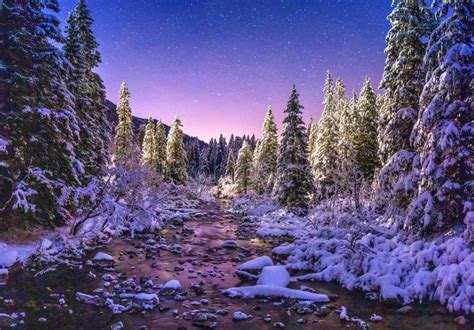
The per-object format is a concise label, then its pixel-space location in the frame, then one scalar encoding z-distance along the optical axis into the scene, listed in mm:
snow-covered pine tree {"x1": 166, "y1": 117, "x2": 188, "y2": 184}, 51750
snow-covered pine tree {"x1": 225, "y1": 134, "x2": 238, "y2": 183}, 93312
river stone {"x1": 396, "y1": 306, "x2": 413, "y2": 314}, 11414
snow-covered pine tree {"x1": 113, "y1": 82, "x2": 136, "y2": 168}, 44250
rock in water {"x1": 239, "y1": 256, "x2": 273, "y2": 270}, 16158
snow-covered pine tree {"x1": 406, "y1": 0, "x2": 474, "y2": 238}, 14242
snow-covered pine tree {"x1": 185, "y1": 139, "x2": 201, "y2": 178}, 101050
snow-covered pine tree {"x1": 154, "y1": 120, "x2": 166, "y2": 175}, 53781
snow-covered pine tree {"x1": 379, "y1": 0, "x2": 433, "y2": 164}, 21641
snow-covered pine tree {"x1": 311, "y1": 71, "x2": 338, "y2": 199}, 38000
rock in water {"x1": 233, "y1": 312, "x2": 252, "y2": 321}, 10805
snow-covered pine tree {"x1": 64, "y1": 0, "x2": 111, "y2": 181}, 23844
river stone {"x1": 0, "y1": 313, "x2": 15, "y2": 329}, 9327
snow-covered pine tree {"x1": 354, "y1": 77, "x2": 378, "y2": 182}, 36406
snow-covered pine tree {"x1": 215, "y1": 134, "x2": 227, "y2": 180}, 119612
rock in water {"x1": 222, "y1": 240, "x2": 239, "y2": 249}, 21641
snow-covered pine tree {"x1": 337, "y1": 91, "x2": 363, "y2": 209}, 37094
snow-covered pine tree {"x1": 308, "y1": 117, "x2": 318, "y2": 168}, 63094
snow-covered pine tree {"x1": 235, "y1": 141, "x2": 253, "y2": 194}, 61062
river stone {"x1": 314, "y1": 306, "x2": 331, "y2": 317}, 11219
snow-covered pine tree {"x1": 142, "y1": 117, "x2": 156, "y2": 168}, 58744
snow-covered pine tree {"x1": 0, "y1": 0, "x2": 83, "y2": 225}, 15211
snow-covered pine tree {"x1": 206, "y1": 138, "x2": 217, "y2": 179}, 109294
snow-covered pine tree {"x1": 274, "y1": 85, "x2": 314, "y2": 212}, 33281
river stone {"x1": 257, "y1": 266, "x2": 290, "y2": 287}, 13977
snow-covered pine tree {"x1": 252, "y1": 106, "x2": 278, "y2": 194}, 50709
